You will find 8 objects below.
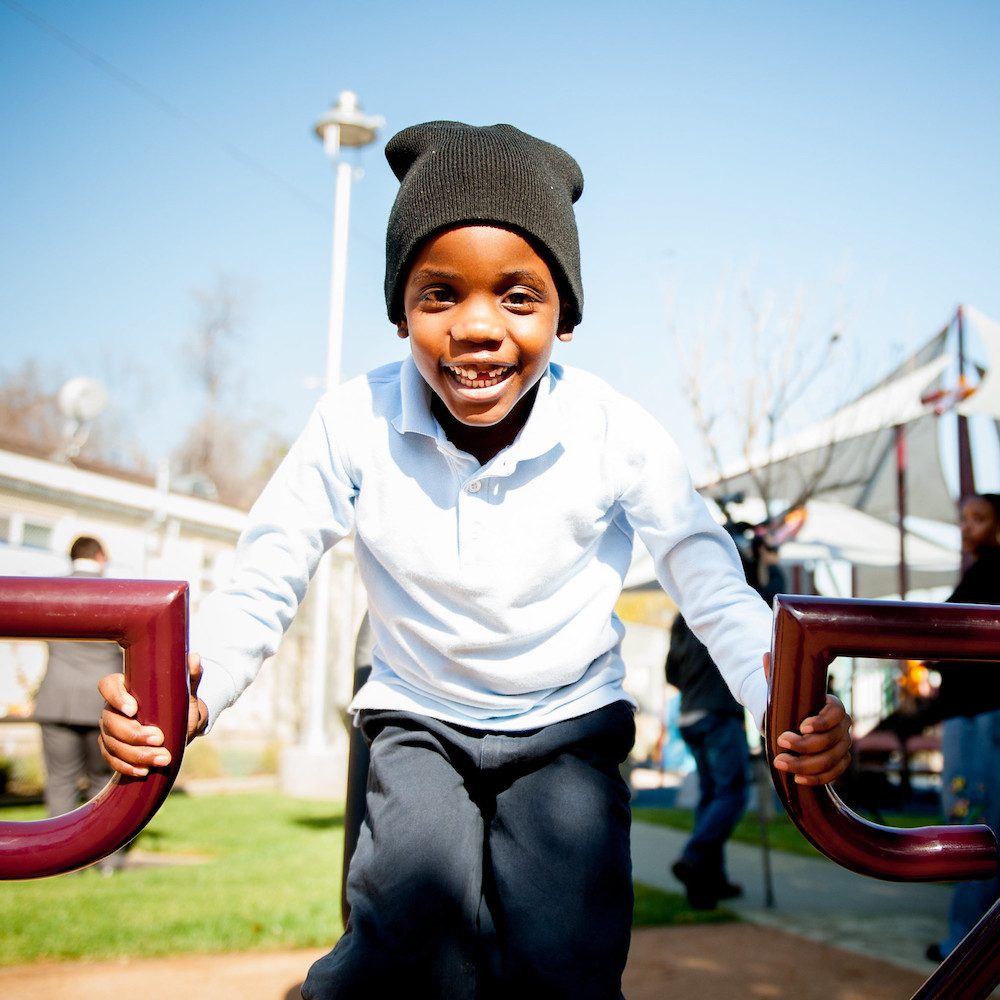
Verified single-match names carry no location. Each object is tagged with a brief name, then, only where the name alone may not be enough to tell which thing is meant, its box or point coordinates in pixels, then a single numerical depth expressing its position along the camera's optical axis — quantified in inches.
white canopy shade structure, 348.8
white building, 397.7
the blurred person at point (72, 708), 195.9
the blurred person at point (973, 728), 130.7
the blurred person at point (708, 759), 173.9
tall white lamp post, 413.4
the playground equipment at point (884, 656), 38.9
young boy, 53.1
